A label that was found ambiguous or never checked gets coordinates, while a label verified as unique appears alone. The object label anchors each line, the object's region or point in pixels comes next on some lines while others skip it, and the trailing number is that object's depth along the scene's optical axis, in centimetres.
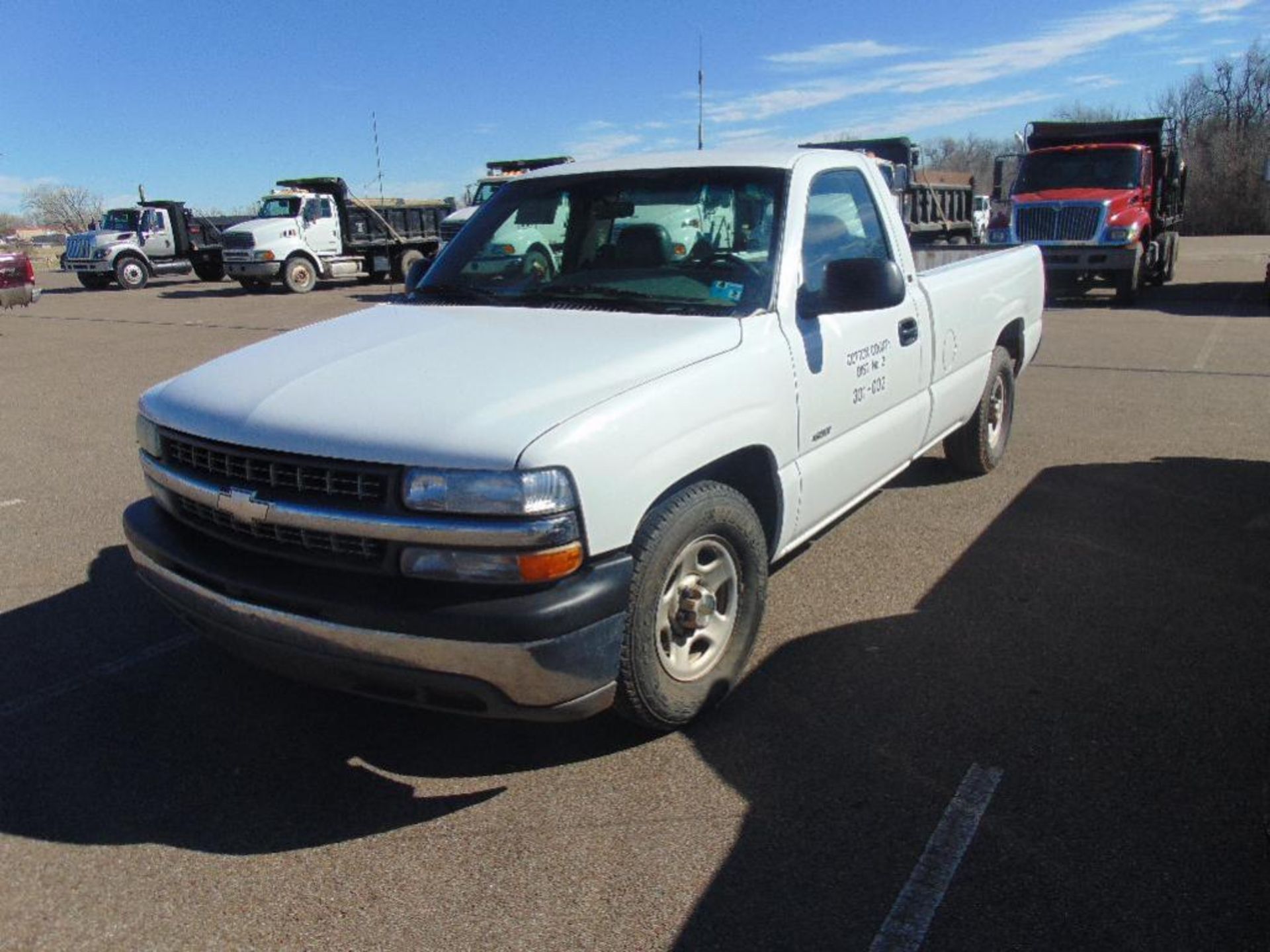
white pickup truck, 261
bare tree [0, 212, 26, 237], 8324
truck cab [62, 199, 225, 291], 2738
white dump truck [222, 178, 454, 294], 2309
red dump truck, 1645
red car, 1543
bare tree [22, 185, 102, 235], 8094
